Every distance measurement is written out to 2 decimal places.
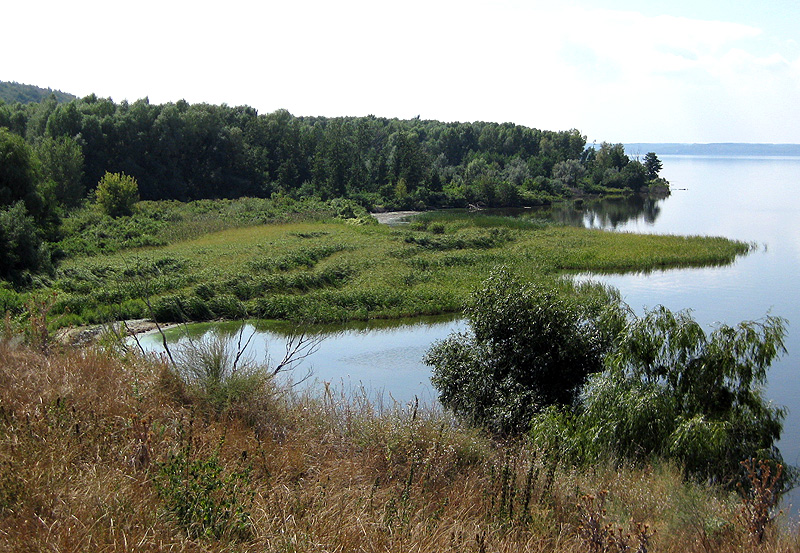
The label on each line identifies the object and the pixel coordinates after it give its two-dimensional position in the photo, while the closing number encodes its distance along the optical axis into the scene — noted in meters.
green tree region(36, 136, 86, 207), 50.81
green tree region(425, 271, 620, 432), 13.96
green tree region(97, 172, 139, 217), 47.94
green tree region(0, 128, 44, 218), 33.00
